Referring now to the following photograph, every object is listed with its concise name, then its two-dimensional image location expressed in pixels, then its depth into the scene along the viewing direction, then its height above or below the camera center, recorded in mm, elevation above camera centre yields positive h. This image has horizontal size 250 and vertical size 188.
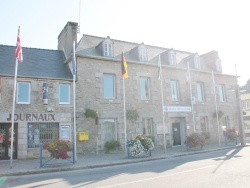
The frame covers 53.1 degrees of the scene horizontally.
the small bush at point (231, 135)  19156 -521
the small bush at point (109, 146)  16141 -928
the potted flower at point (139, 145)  13539 -802
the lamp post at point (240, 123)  18859 +373
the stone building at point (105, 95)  14883 +2552
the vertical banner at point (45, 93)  14891 +2374
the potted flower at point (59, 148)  11398 -695
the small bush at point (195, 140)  16016 -696
